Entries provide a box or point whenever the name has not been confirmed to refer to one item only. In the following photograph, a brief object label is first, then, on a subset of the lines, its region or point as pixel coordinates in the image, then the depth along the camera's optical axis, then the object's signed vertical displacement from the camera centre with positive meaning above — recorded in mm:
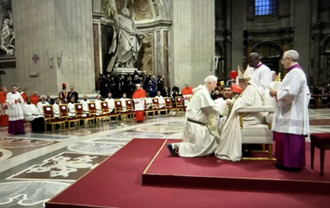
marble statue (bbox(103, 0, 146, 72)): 14656 +2554
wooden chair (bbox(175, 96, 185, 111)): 13148 -709
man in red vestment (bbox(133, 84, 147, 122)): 10625 -747
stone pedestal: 14531 +949
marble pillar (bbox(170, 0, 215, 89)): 16031 +2669
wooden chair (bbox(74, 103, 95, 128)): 9266 -791
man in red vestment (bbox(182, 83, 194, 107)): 13409 -242
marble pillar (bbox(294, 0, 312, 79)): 20250 +4151
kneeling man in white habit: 4254 -598
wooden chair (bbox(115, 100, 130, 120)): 10797 -789
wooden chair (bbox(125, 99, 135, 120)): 11153 -743
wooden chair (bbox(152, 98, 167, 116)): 12210 -754
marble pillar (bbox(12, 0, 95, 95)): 11148 +1862
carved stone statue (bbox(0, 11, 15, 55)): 13312 +2584
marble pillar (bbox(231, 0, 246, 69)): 21906 +4592
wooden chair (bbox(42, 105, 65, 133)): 8414 -836
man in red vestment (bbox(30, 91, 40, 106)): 9928 -362
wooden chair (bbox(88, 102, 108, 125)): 9664 -763
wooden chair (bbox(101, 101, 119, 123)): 10156 -767
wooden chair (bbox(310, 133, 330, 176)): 3365 -703
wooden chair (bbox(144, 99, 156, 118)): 11742 -934
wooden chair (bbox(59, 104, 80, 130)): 8797 -789
